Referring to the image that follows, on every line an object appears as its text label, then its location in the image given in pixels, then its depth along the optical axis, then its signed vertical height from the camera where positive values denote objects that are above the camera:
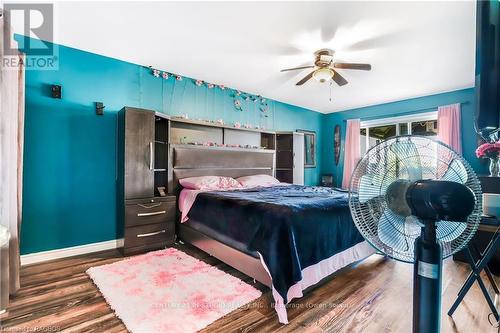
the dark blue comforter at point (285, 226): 1.67 -0.53
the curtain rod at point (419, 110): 3.96 +1.02
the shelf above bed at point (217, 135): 3.53 +0.46
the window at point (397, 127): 4.50 +0.78
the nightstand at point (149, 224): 2.70 -0.75
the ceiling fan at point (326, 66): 2.71 +1.14
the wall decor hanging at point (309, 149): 5.56 +0.34
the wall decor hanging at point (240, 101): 3.54 +1.12
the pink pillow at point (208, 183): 3.17 -0.29
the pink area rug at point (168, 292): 1.55 -1.04
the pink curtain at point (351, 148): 5.32 +0.36
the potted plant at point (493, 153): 2.25 +0.12
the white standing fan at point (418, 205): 0.65 -0.13
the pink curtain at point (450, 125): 3.95 +0.68
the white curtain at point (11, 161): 1.74 -0.01
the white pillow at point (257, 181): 3.75 -0.30
